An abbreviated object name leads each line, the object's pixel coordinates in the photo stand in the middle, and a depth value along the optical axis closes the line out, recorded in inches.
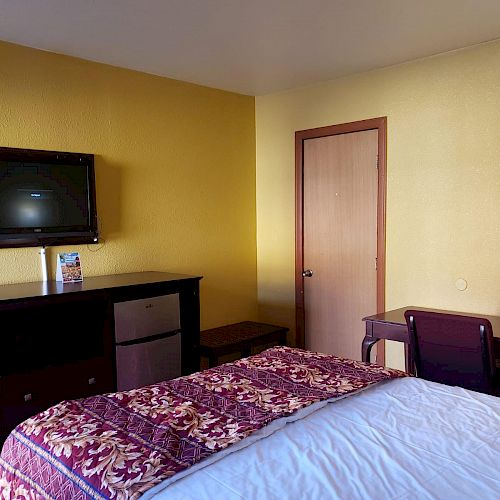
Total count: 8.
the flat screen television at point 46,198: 121.6
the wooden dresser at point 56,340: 105.3
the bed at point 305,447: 53.1
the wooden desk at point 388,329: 123.3
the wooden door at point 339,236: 153.1
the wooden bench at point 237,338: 147.1
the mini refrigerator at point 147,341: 123.2
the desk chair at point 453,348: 100.5
